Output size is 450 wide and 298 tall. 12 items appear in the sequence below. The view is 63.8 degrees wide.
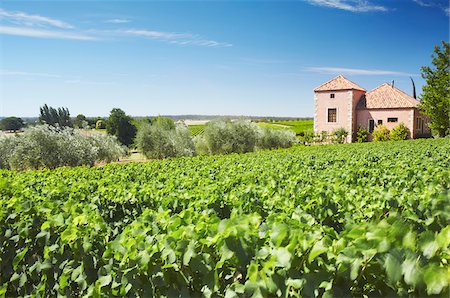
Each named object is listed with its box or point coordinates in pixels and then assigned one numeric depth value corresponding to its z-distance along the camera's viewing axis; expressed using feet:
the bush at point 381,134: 121.80
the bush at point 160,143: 94.02
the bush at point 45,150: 70.95
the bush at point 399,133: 119.96
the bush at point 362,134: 126.77
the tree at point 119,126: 186.39
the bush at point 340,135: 127.65
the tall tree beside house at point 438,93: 120.88
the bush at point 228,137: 96.78
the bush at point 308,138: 126.82
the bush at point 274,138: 106.32
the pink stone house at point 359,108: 128.88
